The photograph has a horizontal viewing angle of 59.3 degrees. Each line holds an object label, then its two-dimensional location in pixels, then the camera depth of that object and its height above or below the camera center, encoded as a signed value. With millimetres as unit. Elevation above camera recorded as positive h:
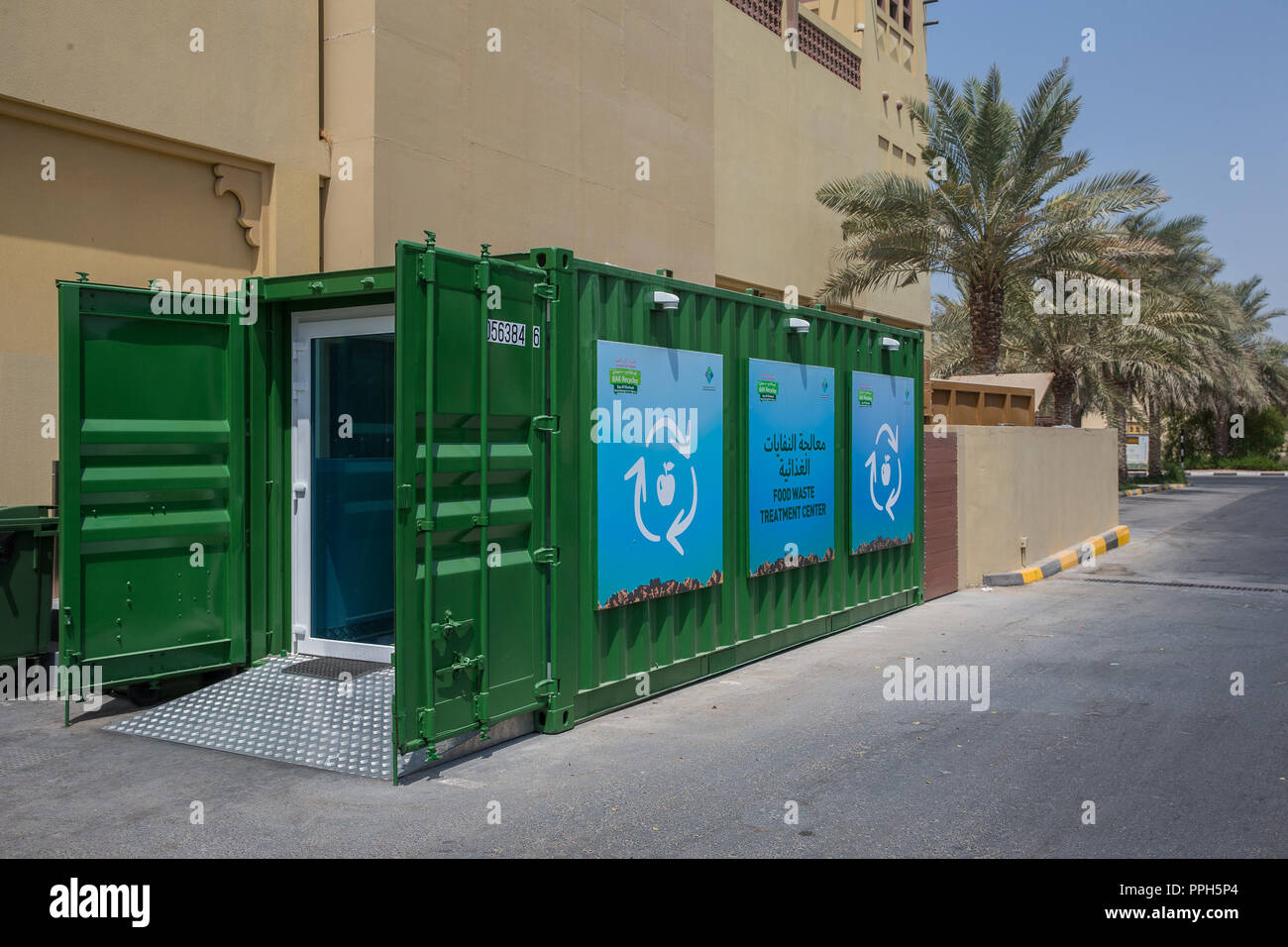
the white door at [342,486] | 8047 -149
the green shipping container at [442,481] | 6234 -104
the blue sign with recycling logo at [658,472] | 7473 -43
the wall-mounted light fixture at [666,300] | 7824 +1144
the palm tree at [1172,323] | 29125 +4033
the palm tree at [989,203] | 20484 +4861
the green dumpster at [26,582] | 7777 -808
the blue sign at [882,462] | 10922 +28
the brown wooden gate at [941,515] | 12844 -588
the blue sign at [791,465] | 9172 +1
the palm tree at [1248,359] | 40781 +4279
